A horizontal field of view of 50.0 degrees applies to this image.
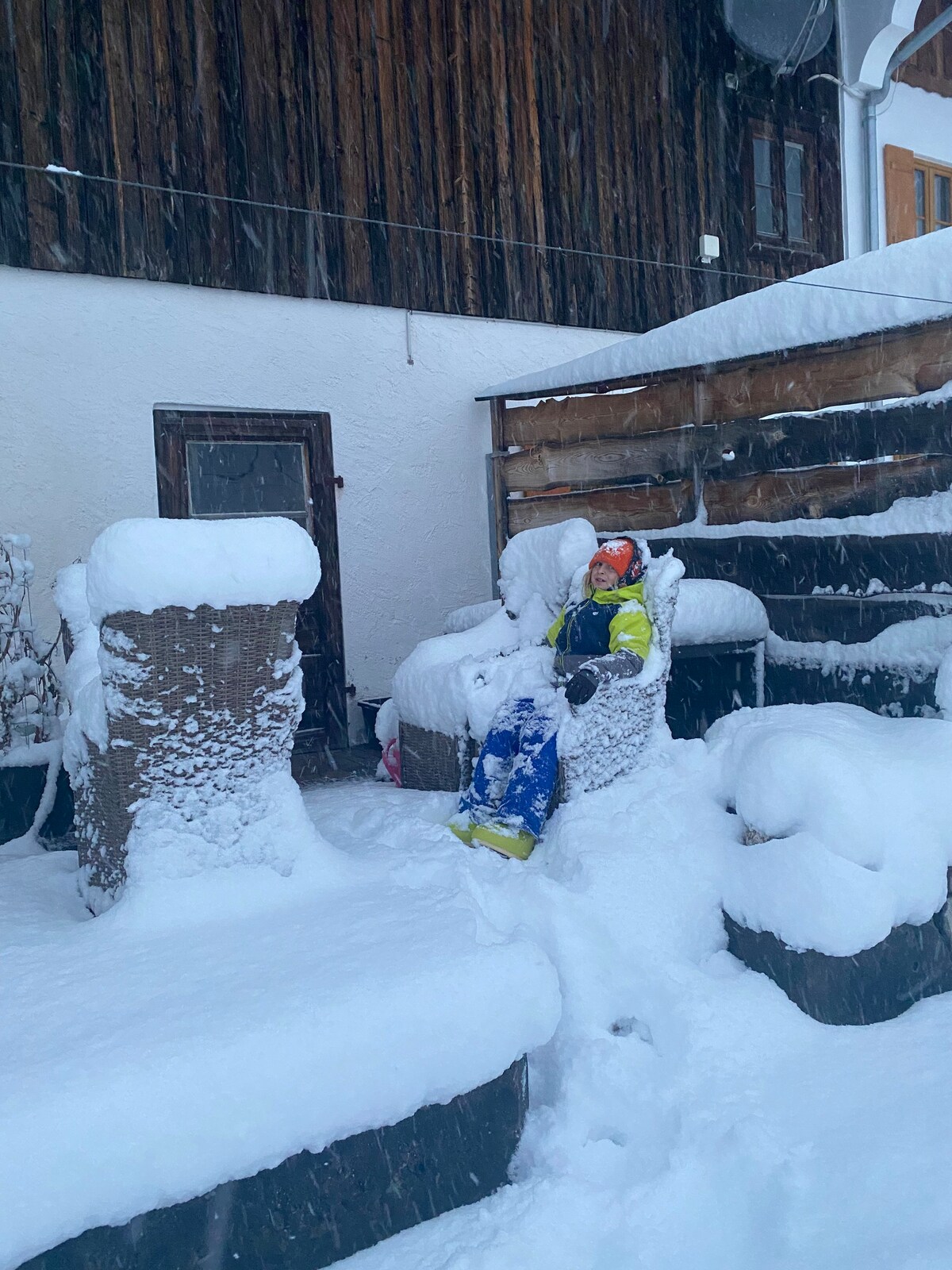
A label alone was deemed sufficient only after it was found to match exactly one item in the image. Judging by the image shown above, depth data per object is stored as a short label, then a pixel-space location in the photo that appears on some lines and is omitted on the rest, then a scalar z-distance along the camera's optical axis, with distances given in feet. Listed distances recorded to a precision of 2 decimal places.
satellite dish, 24.61
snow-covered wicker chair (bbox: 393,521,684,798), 11.76
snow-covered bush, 13.37
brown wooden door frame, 18.52
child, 11.25
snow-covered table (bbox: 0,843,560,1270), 6.00
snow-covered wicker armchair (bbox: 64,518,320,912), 8.39
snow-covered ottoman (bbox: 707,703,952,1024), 9.52
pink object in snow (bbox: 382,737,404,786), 15.06
